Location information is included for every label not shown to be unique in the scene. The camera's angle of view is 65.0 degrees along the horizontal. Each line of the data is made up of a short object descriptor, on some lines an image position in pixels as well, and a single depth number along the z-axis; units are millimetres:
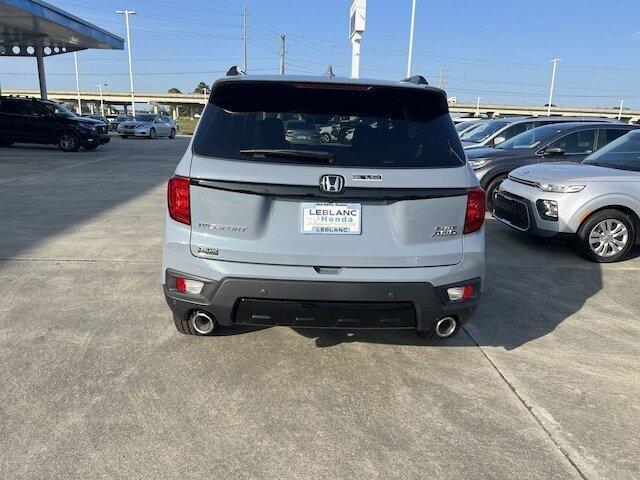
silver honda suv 2805
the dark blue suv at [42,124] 18688
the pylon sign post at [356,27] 14711
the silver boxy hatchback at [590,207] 5973
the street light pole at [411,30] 29016
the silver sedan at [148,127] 31875
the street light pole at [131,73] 52344
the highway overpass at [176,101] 99375
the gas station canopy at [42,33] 19172
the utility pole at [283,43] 69000
